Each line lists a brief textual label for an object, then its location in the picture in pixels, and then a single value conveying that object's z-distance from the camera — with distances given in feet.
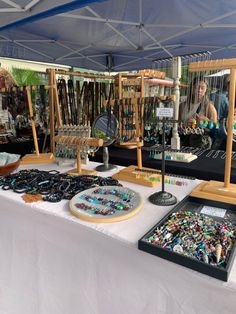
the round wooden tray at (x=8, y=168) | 3.47
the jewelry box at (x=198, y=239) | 1.53
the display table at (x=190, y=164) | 4.02
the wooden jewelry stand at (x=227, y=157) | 2.39
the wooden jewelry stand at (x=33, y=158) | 4.50
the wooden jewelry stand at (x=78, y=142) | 3.33
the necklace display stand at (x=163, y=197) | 2.55
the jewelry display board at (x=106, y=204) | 2.23
